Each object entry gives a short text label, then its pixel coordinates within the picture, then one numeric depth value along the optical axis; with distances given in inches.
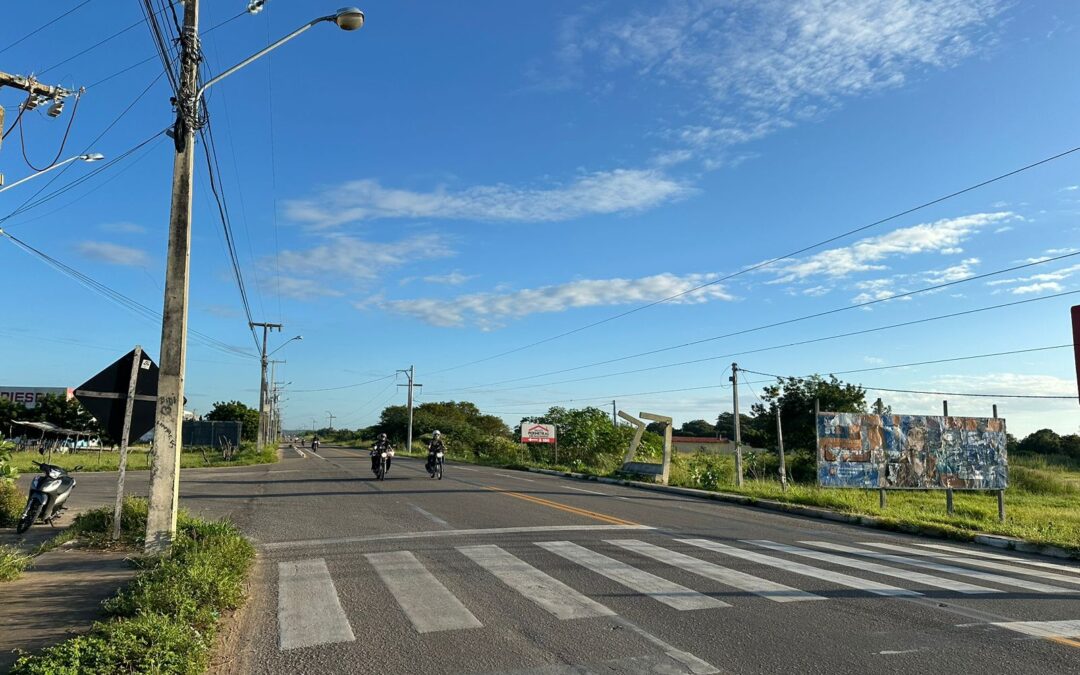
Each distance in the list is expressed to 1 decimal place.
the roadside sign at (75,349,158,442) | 362.0
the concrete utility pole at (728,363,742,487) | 1042.1
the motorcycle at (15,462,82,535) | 414.0
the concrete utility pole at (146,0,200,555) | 335.0
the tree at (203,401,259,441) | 3772.1
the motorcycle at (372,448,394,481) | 941.8
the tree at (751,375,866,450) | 1839.3
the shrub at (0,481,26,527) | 444.8
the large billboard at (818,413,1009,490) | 730.8
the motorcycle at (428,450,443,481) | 964.6
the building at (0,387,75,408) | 3348.9
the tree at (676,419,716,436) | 5041.8
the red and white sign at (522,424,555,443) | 1670.8
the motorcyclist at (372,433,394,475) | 955.3
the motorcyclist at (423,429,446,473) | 968.3
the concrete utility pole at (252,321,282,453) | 2203.2
